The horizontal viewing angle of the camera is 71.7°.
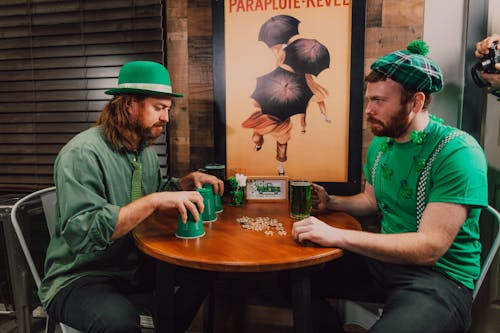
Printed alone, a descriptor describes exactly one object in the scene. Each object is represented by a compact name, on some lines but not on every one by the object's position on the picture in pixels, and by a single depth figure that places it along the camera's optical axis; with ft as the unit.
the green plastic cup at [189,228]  4.43
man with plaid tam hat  4.09
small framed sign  6.15
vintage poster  6.65
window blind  7.34
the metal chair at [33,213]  5.08
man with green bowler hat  4.26
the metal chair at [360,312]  7.06
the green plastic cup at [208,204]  4.87
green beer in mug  4.96
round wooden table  3.76
